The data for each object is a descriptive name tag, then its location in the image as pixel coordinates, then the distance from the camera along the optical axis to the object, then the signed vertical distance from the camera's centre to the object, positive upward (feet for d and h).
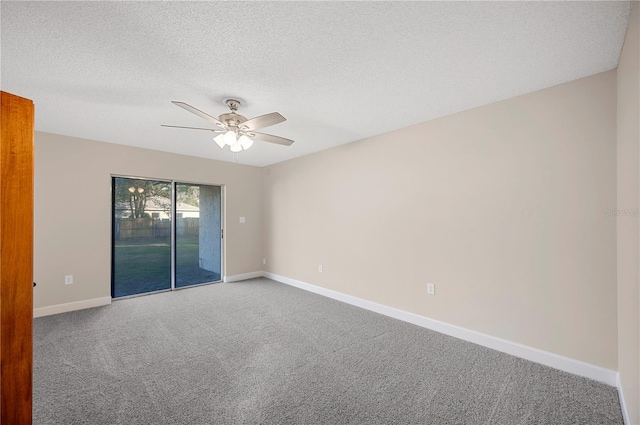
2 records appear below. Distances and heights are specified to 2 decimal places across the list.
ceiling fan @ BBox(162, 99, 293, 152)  7.78 +2.81
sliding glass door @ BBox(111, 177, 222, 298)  13.76 -1.18
